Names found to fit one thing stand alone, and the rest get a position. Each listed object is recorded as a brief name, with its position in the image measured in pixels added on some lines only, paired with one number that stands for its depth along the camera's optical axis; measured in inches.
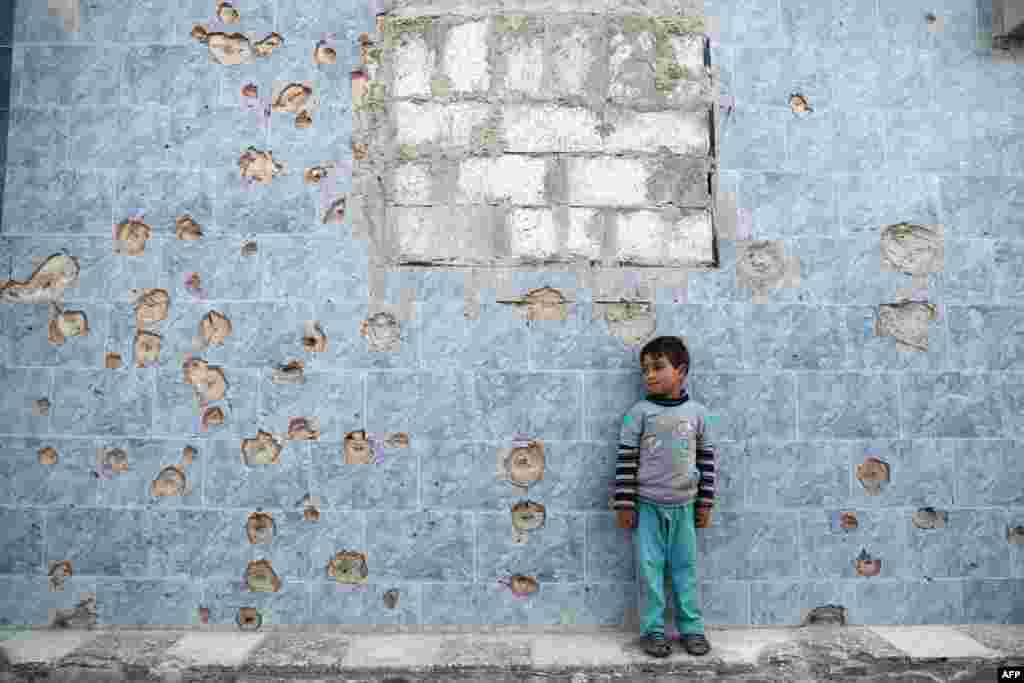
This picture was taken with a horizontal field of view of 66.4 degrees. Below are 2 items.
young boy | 105.9
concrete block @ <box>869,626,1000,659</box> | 102.7
